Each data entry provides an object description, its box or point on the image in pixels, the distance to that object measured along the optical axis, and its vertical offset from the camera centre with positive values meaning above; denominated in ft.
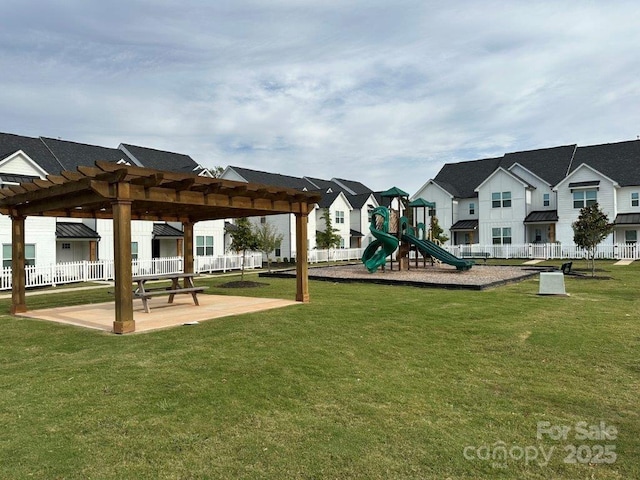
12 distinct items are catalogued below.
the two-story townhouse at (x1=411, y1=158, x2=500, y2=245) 150.20 +14.10
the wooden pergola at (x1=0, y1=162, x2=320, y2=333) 30.63 +4.32
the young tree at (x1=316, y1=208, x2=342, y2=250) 133.69 +2.93
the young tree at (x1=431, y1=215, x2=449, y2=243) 125.70 +3.94
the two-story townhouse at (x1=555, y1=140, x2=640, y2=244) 120.57 +13.71
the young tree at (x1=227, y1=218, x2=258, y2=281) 80.05 +1.87
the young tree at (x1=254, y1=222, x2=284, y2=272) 85.80 +1.42
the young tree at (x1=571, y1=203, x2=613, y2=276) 68.85 +2.19
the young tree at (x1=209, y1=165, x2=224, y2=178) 229.04 +40.71
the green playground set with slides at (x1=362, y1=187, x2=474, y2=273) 78.59 +1.34
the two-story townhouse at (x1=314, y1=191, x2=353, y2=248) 148.46 +11.41
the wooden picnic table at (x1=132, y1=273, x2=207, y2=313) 38.78 -3.38
